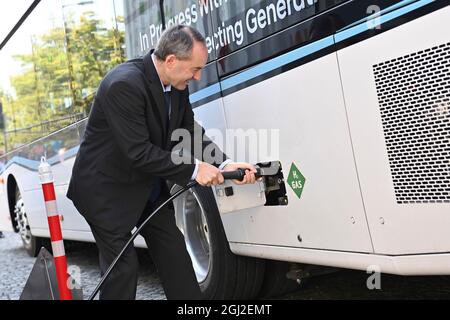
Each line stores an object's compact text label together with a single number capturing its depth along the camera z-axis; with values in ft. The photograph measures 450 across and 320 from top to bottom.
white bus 9.52
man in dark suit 10.68
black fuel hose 10.79
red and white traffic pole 12.14
